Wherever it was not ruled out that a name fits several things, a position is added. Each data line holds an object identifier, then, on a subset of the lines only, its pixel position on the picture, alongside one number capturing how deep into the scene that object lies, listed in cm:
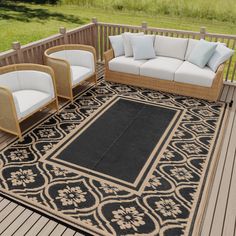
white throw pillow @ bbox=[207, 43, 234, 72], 514
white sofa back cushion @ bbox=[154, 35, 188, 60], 582
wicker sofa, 521
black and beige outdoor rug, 297
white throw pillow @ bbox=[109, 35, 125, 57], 605
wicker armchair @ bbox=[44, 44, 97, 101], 496
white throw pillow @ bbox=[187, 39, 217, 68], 533
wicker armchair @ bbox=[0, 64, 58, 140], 405
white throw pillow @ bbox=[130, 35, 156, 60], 583
